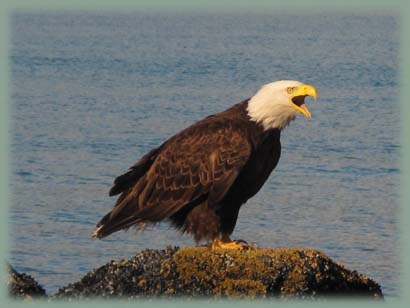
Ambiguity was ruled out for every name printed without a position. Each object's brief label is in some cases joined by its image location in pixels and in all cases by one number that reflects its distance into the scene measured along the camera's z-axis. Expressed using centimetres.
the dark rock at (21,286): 1412
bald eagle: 1642
